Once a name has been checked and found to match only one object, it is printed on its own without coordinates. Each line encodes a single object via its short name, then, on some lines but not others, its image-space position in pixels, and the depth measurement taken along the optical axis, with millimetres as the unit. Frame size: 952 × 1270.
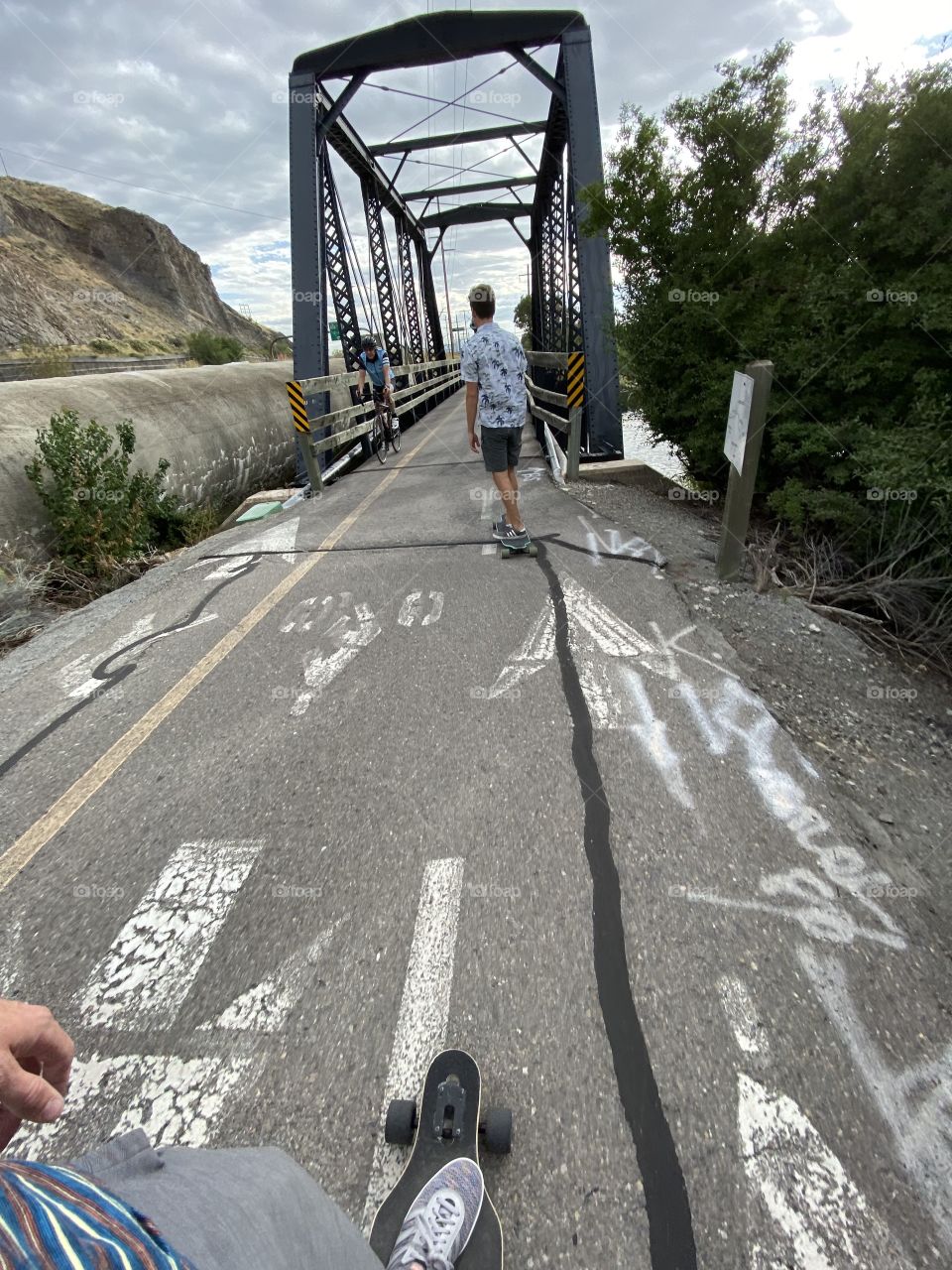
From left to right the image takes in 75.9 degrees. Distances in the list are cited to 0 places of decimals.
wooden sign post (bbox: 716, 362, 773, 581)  4008
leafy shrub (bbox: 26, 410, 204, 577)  6605
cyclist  11750
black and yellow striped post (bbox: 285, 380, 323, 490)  8695
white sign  4102
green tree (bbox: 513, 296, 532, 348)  87106
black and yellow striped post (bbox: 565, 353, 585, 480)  7438
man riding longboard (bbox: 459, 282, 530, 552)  5129
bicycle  11789
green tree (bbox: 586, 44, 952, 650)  4562
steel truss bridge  8711
